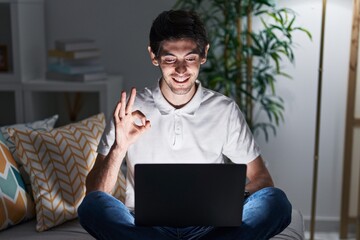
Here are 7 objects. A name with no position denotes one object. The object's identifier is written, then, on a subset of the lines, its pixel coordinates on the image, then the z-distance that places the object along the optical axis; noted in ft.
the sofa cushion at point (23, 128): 7.38
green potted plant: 9.14
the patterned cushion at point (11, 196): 6.89
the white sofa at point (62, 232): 6.70
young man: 5.57
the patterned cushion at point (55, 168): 7.07
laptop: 5.21
